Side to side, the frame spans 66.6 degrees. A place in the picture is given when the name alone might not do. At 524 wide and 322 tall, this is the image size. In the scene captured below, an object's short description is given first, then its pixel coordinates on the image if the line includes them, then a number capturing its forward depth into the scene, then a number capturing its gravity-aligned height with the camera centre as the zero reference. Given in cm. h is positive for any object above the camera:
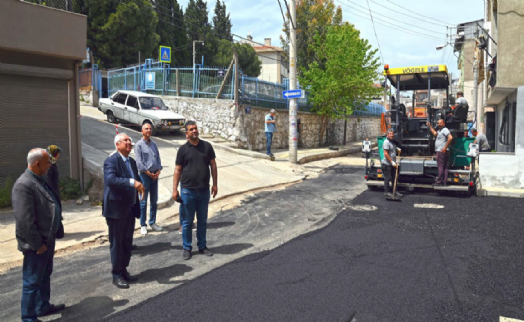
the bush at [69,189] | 941 -140
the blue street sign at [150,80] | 2034 +258
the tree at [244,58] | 4769 +887
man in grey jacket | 381 -98
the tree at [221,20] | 5646 +1596
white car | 1599 +80
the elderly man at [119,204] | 471 -89
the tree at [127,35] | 3083 +767
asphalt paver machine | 1025 -15
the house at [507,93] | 1089 +140
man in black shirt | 568 -69
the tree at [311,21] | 3086 +858
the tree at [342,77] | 2250 +313
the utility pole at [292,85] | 1564 +185
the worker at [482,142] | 1454 -37
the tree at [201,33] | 4819 +1188
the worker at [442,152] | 991 -51
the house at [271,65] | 5869 +1006
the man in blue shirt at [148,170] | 708 -71
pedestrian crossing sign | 2088 +404
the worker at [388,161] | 994 -74
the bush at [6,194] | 824 -134
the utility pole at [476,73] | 2562 +383
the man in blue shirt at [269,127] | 1580 +16
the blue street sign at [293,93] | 1519 +144
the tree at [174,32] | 4200 +1079
